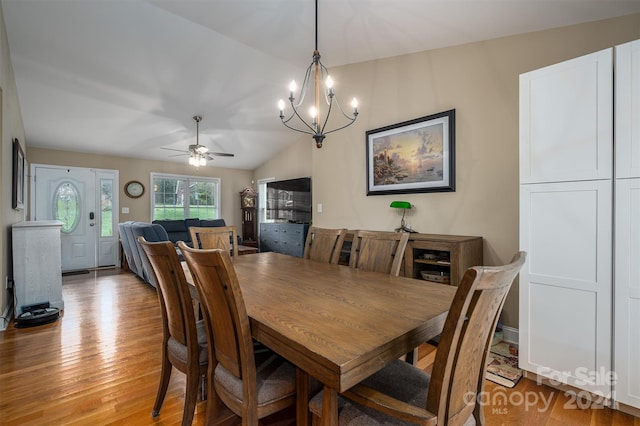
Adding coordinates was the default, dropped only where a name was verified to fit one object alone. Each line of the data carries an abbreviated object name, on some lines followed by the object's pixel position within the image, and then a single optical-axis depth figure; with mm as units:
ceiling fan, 4199
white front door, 5262
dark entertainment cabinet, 5559
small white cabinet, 3000
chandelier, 1961
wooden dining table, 837
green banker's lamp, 3166
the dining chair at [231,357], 1019
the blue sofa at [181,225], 6078
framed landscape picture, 2945
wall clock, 6059
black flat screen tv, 5691
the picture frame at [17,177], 3320
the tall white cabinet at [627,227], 1543
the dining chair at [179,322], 1368
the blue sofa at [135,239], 3801
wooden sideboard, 2498
